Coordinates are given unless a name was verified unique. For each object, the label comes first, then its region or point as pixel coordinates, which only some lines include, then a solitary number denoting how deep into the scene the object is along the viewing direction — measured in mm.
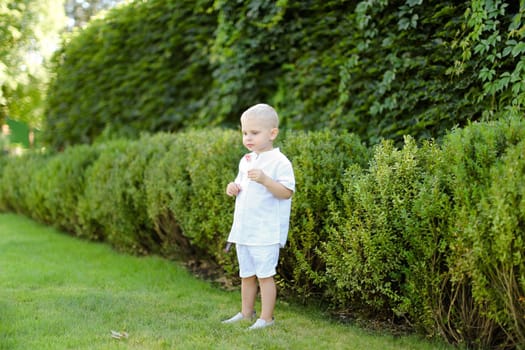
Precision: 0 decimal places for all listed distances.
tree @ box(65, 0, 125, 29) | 25625
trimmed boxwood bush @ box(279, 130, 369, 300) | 4074
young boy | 3654
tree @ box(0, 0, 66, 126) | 11609
